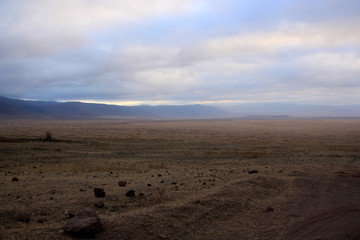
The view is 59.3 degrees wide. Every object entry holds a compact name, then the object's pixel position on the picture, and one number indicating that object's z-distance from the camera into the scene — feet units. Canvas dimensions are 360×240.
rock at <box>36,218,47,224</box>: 22.04
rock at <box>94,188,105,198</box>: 28.17
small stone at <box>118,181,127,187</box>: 33.58
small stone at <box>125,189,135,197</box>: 28.86
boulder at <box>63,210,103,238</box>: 19.52
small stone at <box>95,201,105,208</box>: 25.61
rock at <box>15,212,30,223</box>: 22.13
